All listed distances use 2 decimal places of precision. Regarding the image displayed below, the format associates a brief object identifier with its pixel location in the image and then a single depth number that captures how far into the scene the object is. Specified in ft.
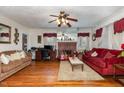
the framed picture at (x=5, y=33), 11.79
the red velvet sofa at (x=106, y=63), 9.21
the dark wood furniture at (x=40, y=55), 19.12
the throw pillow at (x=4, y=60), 9.31
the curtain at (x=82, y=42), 20.82
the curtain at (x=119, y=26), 10.17
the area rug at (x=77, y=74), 8.83
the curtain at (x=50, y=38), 20.72
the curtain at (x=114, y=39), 11.39
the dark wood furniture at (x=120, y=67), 7.59
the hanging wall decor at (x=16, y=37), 14.76
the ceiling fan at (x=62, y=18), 10.63
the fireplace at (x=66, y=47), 20.55
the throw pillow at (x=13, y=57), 11.02
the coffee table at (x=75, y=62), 11.07
